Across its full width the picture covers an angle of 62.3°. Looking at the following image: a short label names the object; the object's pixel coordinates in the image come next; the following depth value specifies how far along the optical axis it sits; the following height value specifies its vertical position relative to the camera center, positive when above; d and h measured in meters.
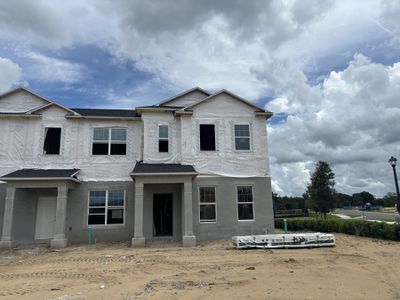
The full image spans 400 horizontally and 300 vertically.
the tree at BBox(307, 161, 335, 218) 33.27 +2.17
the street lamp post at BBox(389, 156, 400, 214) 17.65 +2.37
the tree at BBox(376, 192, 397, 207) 101.59 +2.77
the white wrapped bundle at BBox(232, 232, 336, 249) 14.39 -1.29
